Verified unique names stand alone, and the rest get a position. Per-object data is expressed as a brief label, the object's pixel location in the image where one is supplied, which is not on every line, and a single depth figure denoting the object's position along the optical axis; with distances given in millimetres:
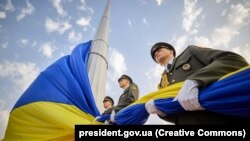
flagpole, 3565
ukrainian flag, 1870
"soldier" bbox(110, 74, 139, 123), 1984
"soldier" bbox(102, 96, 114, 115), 3226
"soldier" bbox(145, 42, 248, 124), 1115
